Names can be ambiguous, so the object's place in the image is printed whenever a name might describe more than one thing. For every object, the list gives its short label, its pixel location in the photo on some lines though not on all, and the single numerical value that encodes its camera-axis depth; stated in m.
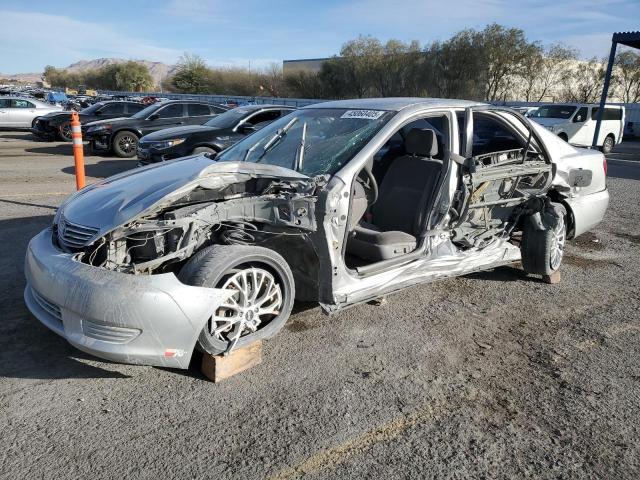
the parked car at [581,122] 18.23
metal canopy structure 17.14
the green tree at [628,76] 40.19
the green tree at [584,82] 41.16
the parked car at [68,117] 16.09
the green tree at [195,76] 69.75
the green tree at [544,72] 40.53
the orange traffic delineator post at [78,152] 6.96
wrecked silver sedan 2.82
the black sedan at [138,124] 13.30
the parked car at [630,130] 29.14
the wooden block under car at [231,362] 3.03
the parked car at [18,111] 19.47
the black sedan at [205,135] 9.20
